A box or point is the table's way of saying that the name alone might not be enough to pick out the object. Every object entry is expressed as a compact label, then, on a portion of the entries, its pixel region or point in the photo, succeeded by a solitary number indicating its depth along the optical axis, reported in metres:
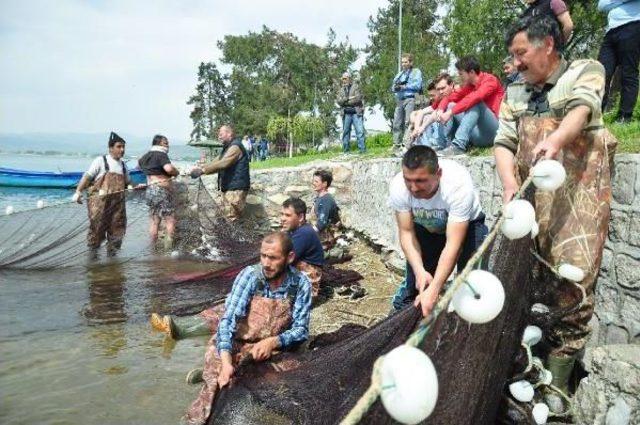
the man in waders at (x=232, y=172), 7.78
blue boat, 19.75
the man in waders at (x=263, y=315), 2.97
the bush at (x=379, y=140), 14.02
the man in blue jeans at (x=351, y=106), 10.66
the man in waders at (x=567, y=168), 2.52
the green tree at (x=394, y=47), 25.86
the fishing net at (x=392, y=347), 1.93
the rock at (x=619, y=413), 2.21
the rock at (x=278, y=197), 9.55
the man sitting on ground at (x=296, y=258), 4.52
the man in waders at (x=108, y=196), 6.30
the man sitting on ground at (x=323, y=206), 6.78
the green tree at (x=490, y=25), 15.07
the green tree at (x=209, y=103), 48.88
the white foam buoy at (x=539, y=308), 2.75
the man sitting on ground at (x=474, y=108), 5.54
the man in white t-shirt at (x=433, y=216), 2.88
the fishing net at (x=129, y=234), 6.08
